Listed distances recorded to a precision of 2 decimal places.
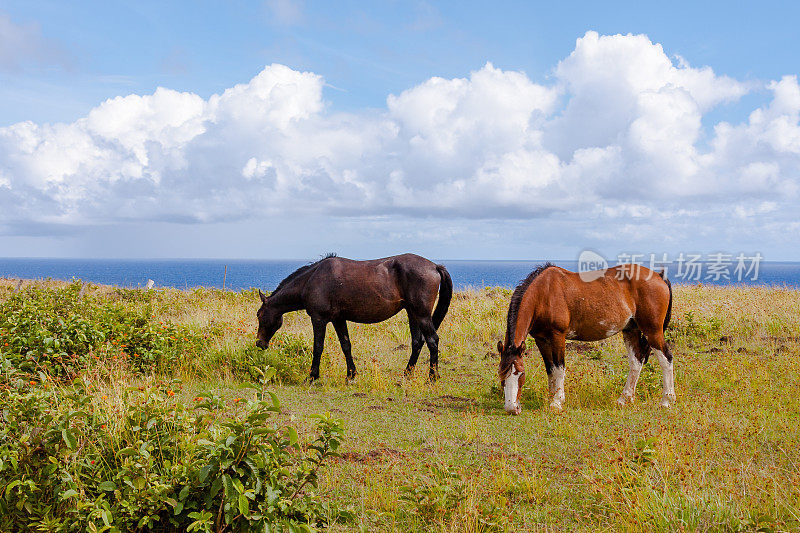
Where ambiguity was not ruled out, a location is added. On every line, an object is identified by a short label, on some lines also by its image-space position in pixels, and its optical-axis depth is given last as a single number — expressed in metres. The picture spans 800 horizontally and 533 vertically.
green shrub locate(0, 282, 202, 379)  8.20
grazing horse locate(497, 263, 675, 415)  8.14
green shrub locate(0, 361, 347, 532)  3.70
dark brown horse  10.41
